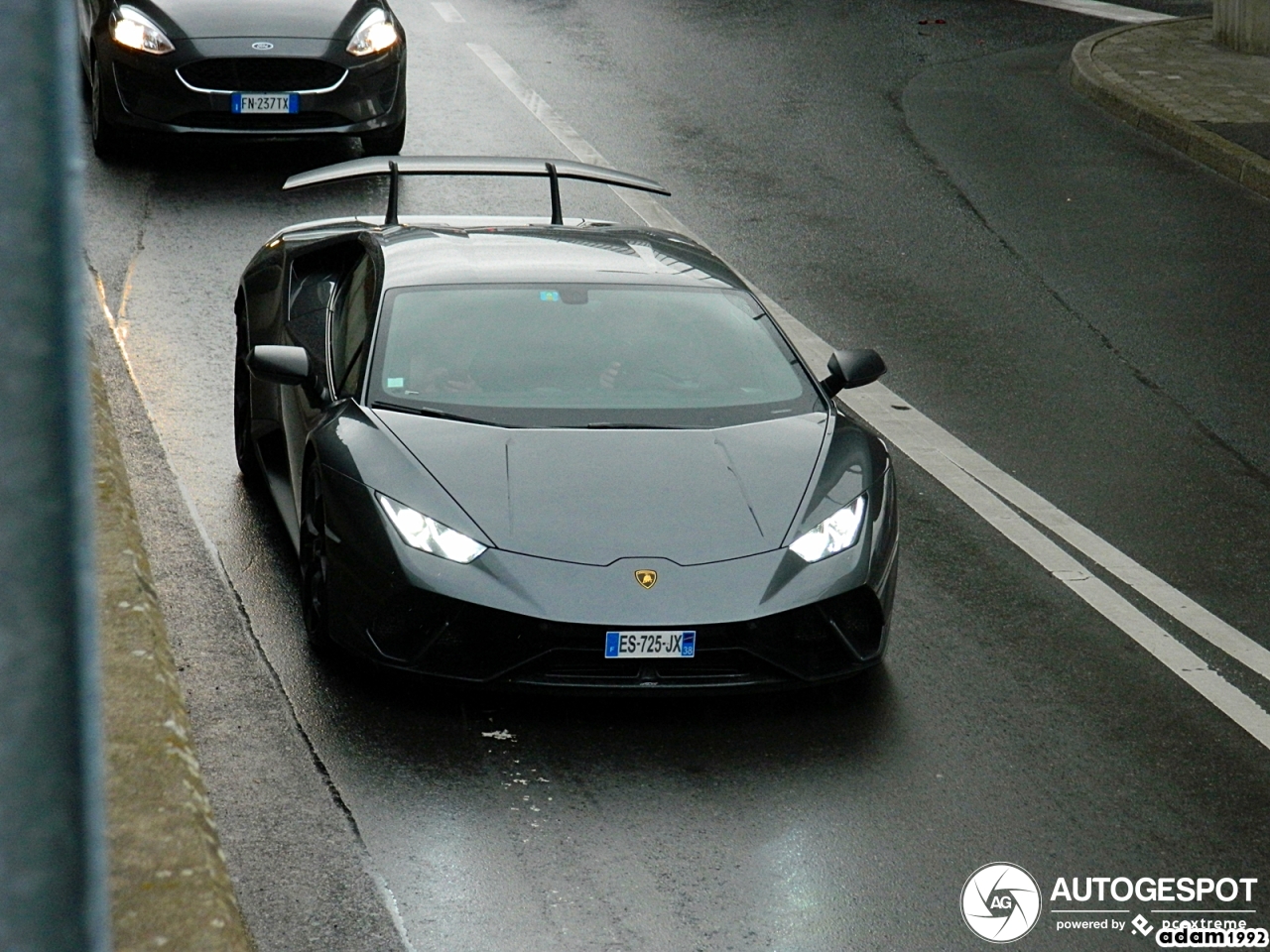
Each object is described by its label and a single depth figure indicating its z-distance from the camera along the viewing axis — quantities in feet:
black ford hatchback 81.05
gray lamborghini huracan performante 36.63
